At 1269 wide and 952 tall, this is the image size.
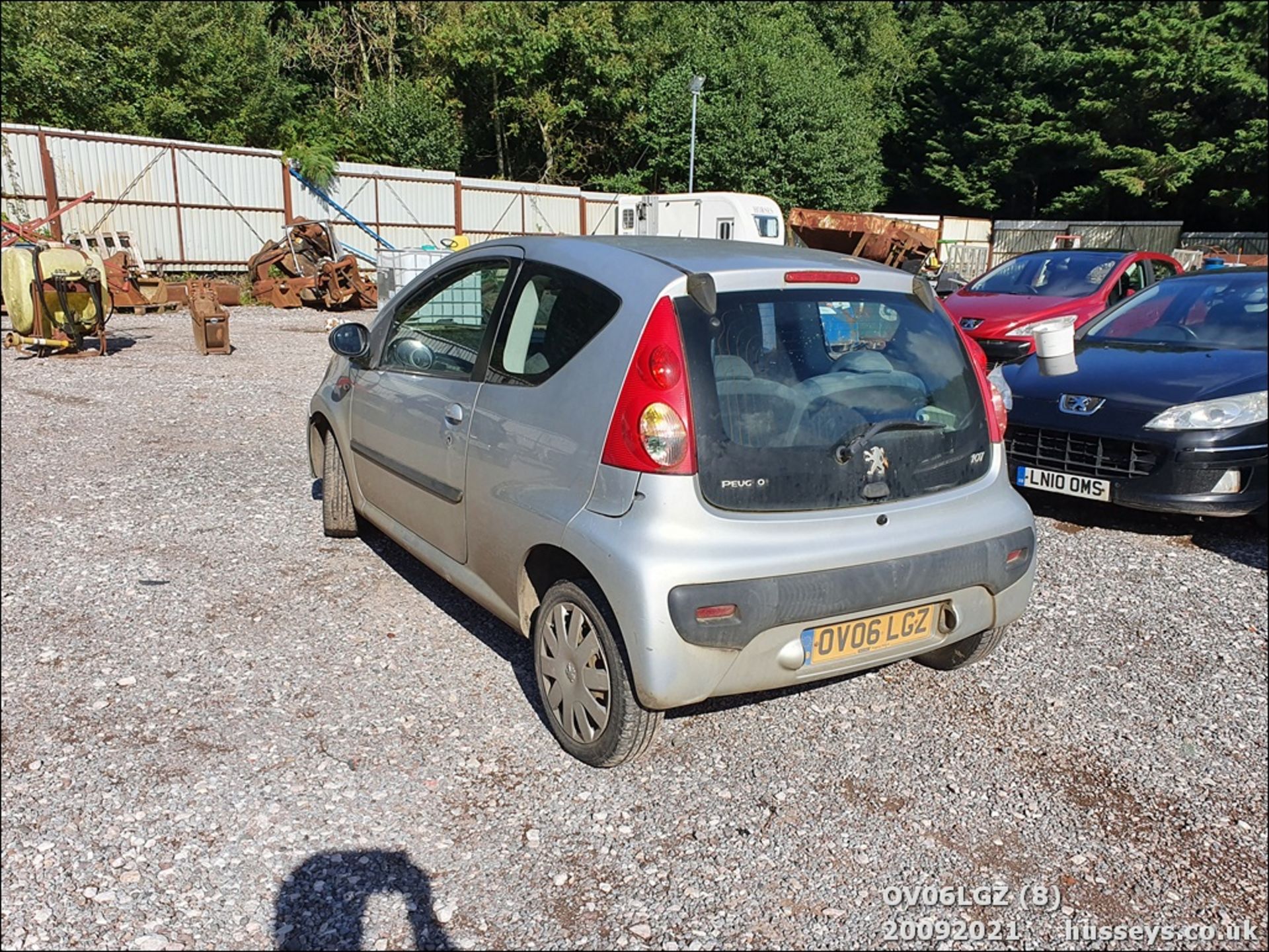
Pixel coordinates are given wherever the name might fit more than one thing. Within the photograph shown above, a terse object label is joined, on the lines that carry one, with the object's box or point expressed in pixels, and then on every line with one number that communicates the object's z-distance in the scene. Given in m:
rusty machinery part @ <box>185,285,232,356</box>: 10.95
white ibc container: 15.45
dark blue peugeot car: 4.36
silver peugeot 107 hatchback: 2.68
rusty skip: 25.08
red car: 8.85
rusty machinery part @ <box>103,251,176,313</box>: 15.00
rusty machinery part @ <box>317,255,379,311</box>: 17.54
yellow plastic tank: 9.04
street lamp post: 25.30
